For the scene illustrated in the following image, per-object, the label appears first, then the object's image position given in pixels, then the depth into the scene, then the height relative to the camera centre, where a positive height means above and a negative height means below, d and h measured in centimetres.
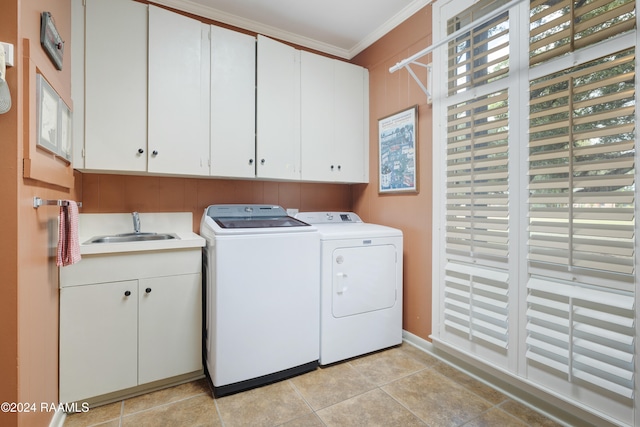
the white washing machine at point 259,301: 183 -56
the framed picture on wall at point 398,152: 242 +51
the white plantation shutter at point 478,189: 181 +15
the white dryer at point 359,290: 215 -57
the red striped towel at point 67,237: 144 -12
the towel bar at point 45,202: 125 +4
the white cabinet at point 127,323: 167 -65
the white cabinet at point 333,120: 257 +81
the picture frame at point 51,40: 131 +78
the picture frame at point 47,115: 125 +42
